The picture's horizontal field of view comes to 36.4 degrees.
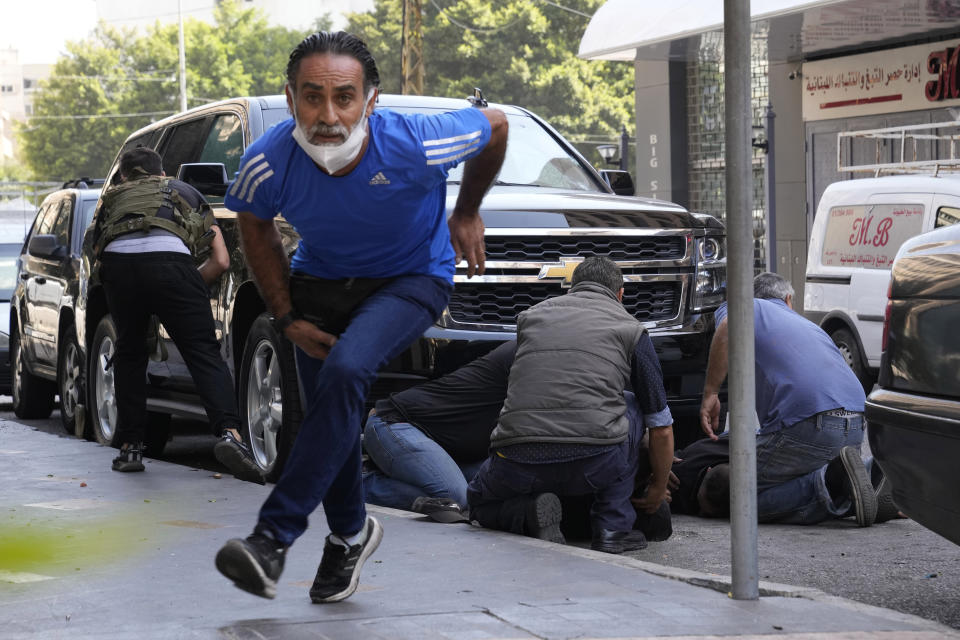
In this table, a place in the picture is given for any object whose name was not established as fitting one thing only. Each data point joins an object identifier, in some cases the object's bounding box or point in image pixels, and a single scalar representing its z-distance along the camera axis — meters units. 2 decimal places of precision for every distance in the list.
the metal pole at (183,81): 63.04
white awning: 18.53
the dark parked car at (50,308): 10.52
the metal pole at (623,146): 24.88
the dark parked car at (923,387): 4.22
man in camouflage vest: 7.55
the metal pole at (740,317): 4.38
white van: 13.06
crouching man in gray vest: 5.91
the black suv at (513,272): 7.14
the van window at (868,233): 13.23
